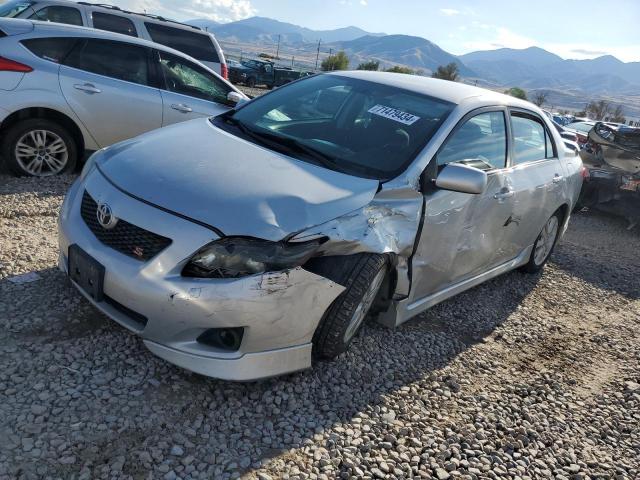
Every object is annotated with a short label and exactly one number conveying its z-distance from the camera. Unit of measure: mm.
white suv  8438
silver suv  5383
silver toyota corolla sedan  2572
